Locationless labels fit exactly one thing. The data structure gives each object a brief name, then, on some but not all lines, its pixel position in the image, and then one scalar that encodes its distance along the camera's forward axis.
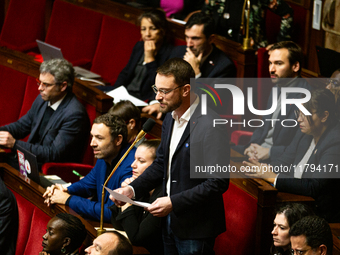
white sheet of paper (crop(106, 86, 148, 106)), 12.71
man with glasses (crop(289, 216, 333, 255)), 11.08
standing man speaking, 11.17
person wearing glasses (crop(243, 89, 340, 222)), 11.49
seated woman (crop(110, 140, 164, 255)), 11.43
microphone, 11.28
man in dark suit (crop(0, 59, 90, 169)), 12.45
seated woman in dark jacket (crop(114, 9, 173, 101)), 12.91
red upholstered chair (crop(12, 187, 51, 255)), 11.78
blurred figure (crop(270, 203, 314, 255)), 11.30
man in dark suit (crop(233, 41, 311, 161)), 11.96
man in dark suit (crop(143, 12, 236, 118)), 12.56
